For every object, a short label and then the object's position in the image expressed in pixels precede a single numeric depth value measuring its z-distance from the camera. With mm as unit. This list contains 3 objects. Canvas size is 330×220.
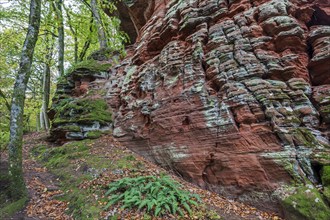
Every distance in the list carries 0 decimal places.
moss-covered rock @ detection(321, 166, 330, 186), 5336
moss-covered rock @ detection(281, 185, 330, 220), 4895
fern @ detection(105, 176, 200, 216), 5250
